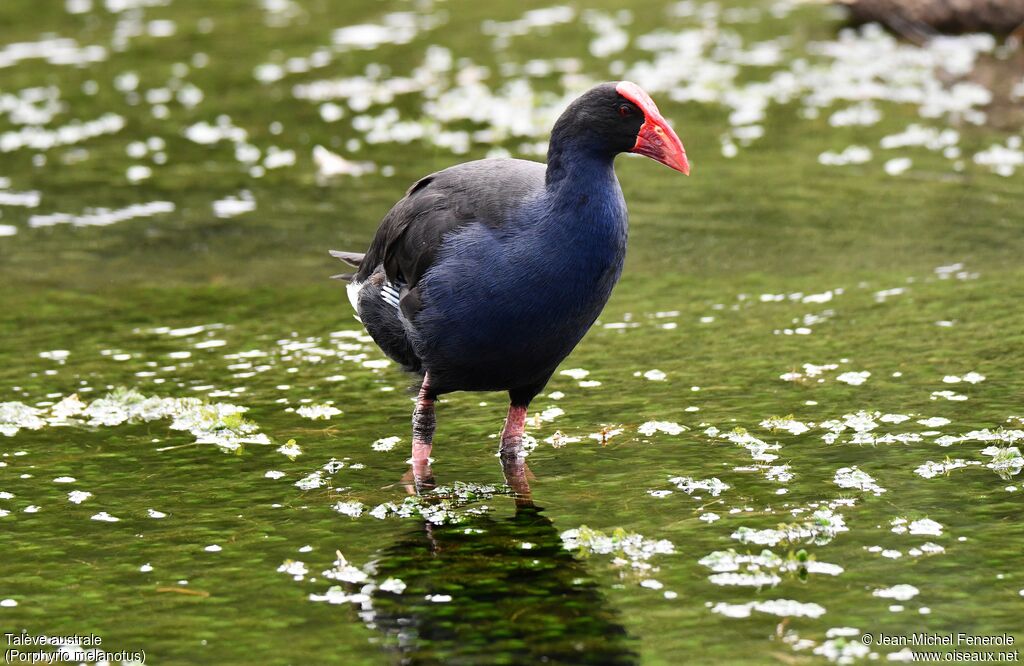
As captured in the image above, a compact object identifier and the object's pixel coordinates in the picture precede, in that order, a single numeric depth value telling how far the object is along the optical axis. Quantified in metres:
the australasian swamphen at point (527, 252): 17.47
